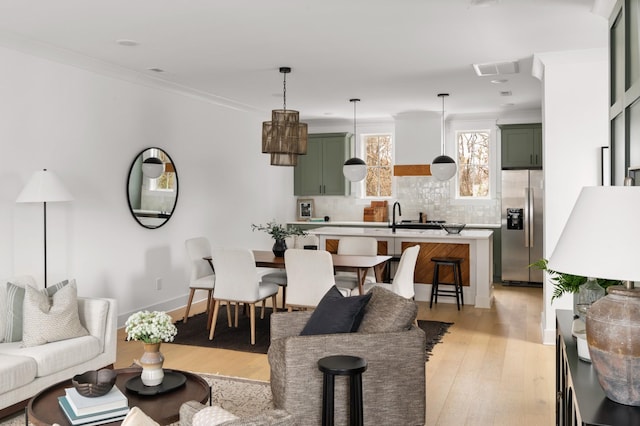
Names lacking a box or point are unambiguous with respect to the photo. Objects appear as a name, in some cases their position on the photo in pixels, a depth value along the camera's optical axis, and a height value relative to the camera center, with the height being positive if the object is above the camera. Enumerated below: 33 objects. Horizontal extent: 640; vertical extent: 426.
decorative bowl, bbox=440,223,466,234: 7.32 -0.25
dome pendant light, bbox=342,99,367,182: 7.93 +0.54
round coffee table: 2.65 -0.92
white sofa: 3.46 -0.95
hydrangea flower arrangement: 2.90 -0.59
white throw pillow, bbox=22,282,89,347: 3.82 -0.71
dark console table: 1.63 -0.57
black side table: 2.64 -0.80
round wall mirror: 6.06 +0.23
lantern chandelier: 5.57 +0.71
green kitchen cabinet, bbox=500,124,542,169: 8.80 +0.95
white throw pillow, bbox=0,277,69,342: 3.94 -0.69
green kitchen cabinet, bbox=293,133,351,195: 9.80 +0.72
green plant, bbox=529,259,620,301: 2.51 -0.31
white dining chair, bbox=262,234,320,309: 6.24 -0.39
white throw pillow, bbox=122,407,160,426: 1.46 -0.53
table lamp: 1.58 -0.16
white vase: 2.99 -0.80
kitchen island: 6.97 -0.53
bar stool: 6.83 -0.84
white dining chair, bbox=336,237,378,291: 6.55 -0.41
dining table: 5.39 -0.50
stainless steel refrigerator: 8.40 -0.23
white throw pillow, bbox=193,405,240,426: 1.58 -0.57
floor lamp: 4.49 +0.15
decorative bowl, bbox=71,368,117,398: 2.66 -0.79
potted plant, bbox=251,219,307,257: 5.99 -0.33
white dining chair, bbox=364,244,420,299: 5.32 -0.60
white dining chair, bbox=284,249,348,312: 5.09 -0.58
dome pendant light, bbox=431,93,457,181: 7.49 +0.52
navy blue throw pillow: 3.21 -0.59
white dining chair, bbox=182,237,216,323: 5.90 -0.63
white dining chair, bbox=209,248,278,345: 5.31 -0.63
